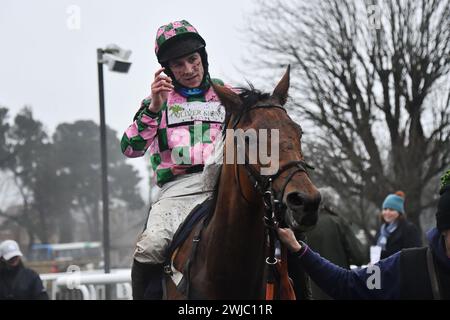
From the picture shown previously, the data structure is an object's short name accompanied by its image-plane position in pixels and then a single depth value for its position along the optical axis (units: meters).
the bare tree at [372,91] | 16.61
